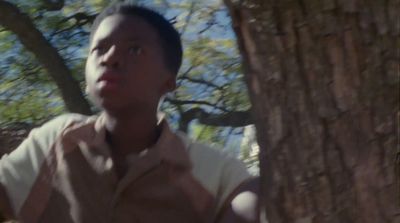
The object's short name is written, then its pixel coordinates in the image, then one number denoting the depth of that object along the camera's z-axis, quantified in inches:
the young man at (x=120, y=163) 100.0
